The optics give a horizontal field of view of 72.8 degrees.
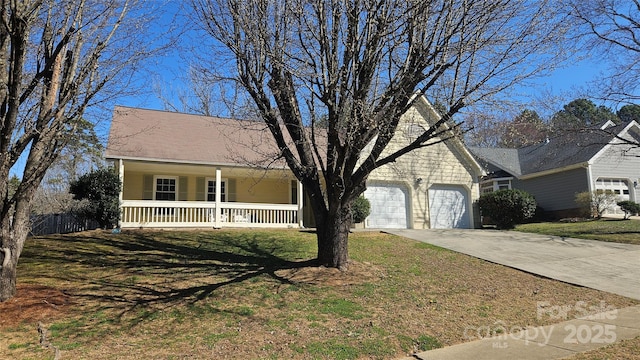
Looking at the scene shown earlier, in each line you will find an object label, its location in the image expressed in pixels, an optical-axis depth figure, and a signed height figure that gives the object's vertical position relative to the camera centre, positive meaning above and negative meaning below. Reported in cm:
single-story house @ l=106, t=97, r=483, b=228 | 1706 +153
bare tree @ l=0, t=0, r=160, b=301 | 720 +237
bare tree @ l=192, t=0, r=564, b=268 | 853 +304
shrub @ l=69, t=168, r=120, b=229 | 1521 +80
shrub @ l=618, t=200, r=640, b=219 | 2218 +0
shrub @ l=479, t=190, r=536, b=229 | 2125 +16
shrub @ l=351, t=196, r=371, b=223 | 1775 +12
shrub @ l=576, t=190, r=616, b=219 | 2255 +31
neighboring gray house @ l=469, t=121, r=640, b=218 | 2369 +212
